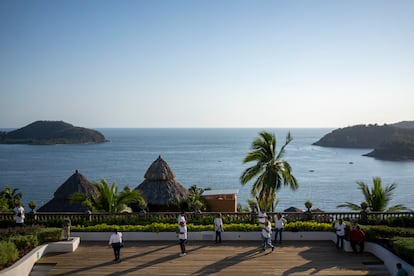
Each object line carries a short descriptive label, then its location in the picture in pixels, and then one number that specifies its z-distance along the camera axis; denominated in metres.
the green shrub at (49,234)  14.26
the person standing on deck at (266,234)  13.94
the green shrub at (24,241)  13.23
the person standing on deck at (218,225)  14.86
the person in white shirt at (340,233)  13.89
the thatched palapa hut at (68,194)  24.39
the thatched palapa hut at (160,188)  23.50
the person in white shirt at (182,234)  13.51
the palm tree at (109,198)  18.00
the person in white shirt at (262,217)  14.97
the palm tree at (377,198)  18.23
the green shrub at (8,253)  11.55
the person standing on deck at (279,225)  14.80
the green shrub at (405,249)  11.44
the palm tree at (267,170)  20.70
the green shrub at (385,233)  13.81
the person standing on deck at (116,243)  12.71
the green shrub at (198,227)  15.48
